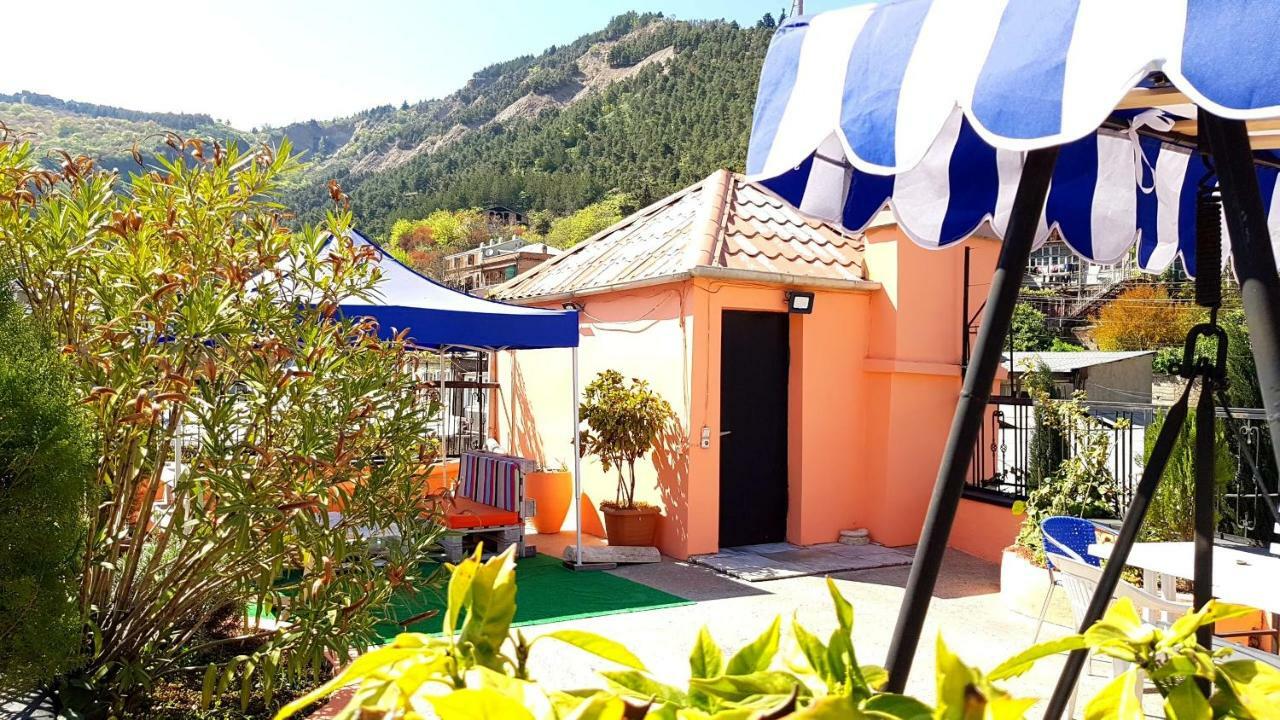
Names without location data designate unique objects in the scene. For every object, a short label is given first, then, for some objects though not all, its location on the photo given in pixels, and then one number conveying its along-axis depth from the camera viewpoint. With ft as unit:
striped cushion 26.76
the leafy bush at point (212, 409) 9.01
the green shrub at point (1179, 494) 19.49
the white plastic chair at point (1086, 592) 12.51
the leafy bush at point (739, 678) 1.74
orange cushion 24.88
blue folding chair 16.93
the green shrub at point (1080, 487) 22.67
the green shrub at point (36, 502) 7.23
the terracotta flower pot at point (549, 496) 31.19
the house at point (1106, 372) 96.63
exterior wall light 27.58
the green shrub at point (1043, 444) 25.25
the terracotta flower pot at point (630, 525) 27.22
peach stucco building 26.76
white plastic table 11.00
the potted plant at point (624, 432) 26.84
